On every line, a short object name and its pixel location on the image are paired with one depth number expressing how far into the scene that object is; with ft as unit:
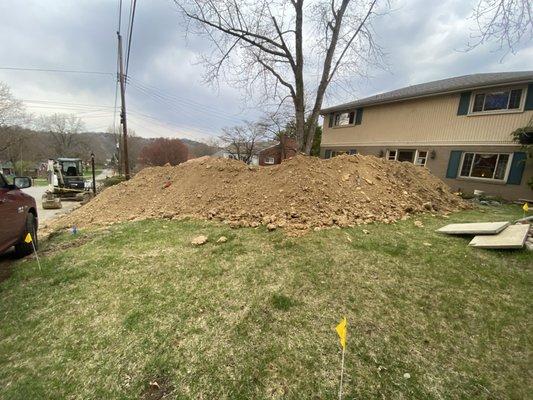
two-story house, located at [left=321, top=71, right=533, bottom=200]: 33.99
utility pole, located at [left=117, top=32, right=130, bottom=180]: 48.11
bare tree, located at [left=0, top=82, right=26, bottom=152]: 121.70
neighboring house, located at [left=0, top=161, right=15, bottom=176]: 121.89
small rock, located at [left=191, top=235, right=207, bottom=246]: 15.79
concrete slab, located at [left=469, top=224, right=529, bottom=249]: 13.82
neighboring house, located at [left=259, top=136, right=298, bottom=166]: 131.95
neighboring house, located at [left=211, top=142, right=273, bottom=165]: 137.50
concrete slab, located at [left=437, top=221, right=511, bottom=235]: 15.66
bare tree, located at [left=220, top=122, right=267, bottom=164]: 131.95
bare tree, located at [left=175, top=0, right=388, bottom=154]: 33.22
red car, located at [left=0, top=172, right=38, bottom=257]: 13.09
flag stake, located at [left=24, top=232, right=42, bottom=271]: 13.16
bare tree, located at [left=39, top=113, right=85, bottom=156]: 198.18
